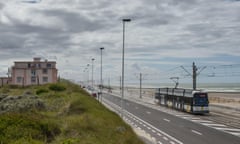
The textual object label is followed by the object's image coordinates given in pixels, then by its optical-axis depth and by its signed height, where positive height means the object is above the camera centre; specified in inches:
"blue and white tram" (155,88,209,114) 1820.9 -123.5
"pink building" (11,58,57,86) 3727.9 +55.6
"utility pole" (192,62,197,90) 2303.2 +31.3
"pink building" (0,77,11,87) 4169.0 -31.6
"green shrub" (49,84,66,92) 2479.6 -68.2
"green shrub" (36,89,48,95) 2319.9 -89.4
